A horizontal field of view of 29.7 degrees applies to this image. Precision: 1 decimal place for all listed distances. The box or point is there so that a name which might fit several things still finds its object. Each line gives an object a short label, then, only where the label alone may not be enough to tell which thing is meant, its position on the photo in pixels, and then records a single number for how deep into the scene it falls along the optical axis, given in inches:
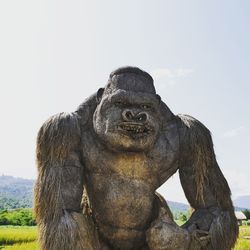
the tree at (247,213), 972.1
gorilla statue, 140.9
